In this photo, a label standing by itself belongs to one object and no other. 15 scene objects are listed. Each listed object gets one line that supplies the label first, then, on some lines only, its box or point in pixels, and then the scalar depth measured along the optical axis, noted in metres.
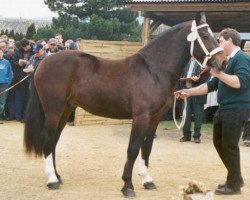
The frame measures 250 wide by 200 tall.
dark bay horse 5.77
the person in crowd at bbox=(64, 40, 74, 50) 13.12
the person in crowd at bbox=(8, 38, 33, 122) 12.12
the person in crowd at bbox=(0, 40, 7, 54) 12.07
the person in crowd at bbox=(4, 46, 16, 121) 12.30
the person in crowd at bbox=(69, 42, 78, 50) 12.78
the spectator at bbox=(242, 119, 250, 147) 9.68
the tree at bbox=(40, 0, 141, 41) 26.22
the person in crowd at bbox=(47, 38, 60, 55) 11.46
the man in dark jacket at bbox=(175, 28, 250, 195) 5.62
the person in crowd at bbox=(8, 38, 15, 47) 12.68
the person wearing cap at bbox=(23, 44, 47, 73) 11.30
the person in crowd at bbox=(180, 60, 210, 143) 9.66
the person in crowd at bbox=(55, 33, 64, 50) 12.12
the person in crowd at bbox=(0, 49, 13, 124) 11.75
